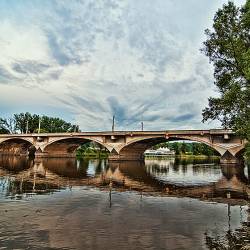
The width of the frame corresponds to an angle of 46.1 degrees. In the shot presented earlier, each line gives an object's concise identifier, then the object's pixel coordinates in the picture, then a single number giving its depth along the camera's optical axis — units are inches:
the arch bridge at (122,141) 2440.9
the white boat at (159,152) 7248.0
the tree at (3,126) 5093.5
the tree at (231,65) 702.5
